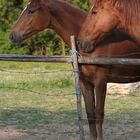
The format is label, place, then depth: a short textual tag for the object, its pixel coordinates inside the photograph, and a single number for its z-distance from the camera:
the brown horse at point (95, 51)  7.90
